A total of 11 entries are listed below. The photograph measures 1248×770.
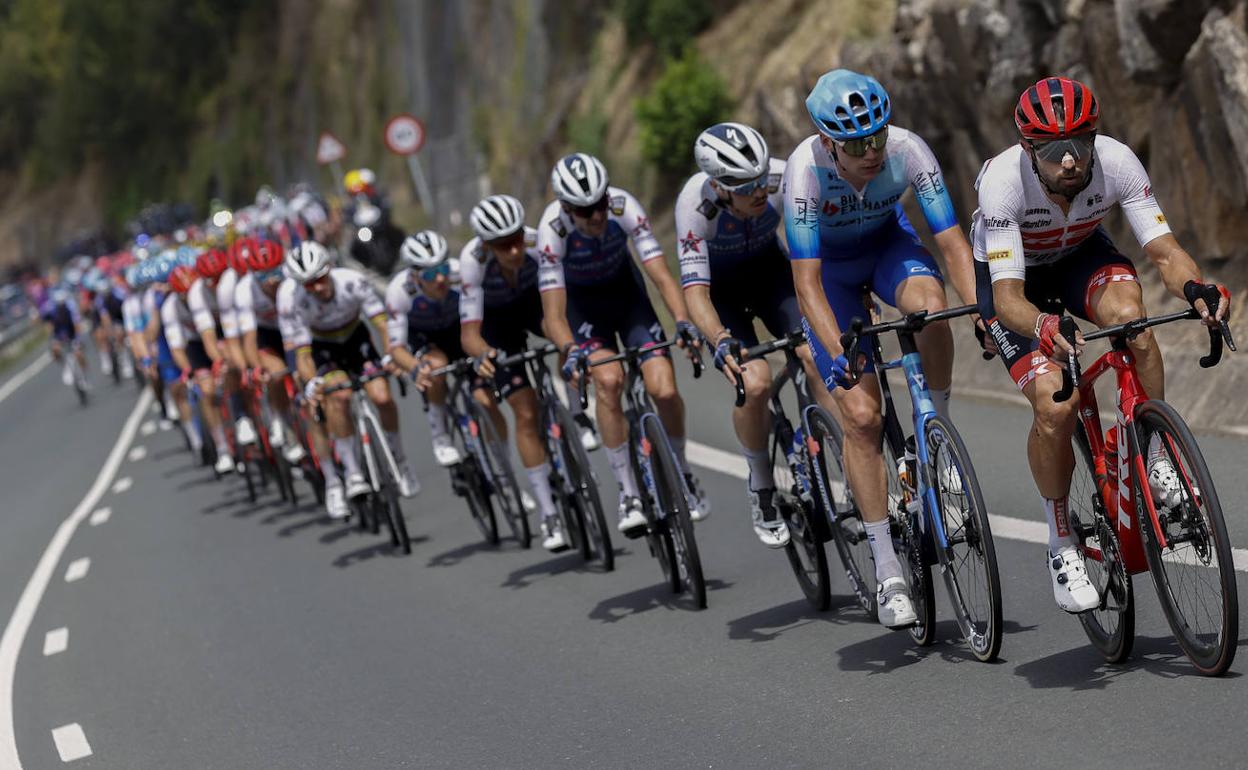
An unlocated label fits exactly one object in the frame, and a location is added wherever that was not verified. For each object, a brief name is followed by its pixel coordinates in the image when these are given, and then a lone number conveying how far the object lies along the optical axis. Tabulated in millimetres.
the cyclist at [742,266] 15414
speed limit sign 59312
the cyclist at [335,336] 25844
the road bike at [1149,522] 10930
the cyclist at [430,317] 23522
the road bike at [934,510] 12547
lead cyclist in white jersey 11594
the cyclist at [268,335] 28656
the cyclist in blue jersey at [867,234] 13141
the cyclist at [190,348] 36375
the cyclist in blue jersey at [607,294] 18141
